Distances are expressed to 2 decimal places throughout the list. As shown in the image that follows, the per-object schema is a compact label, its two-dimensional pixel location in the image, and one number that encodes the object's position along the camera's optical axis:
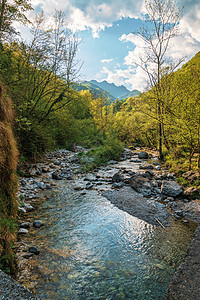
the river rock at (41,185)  7.61
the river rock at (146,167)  12.22
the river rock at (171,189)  7.22
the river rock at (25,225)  4.57
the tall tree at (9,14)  6.56
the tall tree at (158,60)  13.06
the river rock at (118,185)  8.54
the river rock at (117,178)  9.46
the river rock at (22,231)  4.30
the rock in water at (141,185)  7.74
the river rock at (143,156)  16.64
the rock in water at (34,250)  3.68
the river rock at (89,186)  8.39
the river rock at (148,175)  9.76
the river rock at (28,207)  5.56
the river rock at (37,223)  4.72
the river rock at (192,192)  6.95
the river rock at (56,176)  9.32
